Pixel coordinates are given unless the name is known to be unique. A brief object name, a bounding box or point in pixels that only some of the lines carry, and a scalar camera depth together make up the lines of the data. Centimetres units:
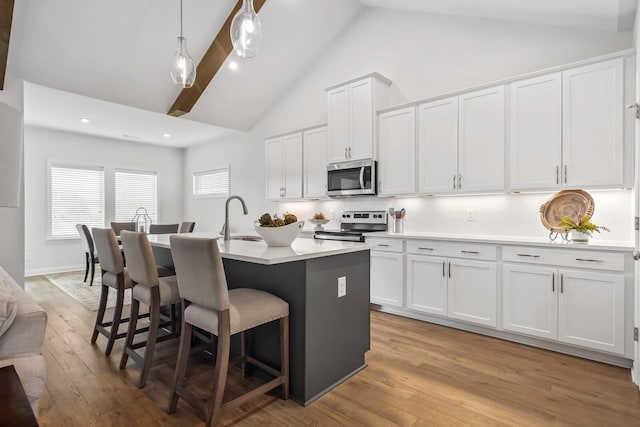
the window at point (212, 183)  716
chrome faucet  280
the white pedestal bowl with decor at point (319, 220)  486
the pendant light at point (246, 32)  218
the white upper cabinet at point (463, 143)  325
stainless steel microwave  412
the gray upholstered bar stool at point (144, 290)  221
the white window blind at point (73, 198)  631
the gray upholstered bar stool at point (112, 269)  259
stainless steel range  406
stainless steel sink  338
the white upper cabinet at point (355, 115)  411
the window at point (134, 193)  718
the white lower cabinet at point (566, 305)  249
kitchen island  200
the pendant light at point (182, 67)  279
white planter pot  272
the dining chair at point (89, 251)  519
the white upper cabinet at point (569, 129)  266
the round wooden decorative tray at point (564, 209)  294
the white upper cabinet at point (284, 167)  516
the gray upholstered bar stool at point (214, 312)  170
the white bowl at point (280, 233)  226
